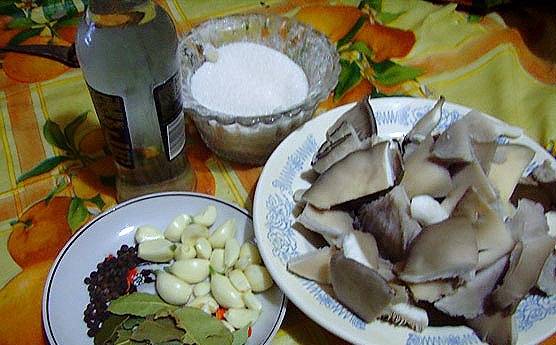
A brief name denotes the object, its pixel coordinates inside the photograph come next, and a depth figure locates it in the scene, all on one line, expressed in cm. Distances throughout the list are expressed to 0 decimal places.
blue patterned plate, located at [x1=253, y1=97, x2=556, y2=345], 61
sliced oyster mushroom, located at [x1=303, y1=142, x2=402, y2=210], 67
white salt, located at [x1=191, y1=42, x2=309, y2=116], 84
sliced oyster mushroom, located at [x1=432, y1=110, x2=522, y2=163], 68
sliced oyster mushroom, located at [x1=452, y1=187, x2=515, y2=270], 61
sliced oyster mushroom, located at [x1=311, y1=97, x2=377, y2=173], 72
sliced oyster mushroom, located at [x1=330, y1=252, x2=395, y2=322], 59
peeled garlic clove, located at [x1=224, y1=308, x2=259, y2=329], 68
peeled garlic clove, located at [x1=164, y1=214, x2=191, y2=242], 76
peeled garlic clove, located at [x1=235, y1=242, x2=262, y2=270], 72
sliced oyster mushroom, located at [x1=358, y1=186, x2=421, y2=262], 64
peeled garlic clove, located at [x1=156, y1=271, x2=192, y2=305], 69
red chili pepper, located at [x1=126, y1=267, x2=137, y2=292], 73
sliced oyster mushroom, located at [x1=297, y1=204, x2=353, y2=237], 66
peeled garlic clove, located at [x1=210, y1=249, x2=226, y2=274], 72
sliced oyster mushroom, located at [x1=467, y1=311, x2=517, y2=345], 59
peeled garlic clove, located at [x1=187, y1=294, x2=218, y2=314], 69
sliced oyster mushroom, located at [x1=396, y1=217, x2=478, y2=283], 59
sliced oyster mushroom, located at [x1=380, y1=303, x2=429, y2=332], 61
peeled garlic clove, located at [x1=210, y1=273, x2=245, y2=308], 69
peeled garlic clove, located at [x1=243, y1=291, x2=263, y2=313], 69
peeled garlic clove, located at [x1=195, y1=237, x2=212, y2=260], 73
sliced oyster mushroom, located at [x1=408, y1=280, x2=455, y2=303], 61
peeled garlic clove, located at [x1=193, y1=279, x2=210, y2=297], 71
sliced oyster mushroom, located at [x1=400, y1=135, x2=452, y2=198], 68
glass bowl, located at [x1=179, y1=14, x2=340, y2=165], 80
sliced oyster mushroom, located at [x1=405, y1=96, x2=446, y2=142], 75
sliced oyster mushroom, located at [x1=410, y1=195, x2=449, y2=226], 65
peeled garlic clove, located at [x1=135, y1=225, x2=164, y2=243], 76
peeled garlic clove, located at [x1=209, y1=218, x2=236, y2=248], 74
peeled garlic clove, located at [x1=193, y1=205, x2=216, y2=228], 77
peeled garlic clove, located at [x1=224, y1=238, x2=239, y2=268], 72
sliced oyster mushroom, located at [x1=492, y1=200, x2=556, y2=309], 60
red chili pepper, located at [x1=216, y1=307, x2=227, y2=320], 69
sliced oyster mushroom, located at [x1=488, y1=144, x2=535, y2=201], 70
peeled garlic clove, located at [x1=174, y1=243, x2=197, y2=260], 73
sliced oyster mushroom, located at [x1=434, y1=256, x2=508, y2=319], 60
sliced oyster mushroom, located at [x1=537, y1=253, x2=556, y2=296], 62
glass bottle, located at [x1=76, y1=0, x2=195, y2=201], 67
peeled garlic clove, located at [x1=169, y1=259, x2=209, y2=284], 71
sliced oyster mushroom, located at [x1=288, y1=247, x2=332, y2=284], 65
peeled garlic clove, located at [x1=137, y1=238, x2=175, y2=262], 74
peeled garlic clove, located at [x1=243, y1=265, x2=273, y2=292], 70
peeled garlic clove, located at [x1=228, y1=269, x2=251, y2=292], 70
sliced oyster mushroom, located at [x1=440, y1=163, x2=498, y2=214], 66
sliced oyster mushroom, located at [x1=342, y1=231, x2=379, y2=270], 62
